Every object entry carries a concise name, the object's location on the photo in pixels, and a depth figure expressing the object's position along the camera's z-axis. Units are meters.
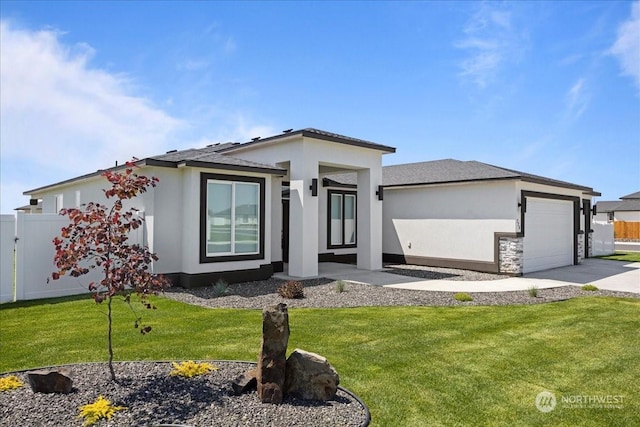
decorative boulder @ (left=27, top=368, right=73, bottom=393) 3.90
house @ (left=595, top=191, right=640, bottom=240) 45.25
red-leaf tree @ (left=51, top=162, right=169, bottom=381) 3.96
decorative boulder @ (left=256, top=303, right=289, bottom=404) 3.86
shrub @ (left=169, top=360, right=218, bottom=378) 4.40
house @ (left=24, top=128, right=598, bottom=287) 11.35
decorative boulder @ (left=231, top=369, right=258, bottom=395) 3.98
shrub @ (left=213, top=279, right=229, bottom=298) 10.11
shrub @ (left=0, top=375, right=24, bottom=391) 4.07
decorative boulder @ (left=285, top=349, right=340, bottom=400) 3.97
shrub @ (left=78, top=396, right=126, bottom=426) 3.42
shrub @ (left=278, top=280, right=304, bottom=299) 9.82
